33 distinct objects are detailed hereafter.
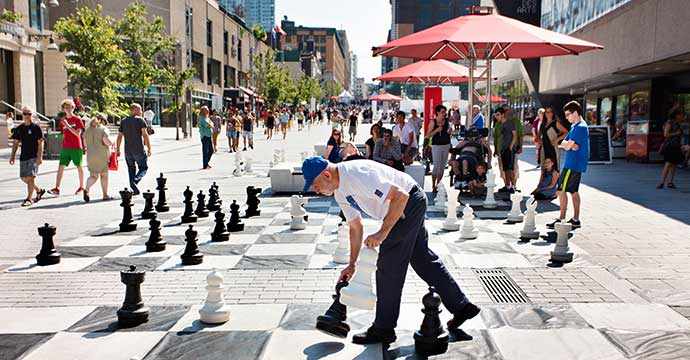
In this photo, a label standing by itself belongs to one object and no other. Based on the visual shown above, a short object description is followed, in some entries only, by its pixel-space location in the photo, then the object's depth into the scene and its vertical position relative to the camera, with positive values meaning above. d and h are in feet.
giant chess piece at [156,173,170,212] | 34.78 -4.39
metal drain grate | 18.44 -5.27
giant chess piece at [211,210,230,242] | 26.63 -4.73
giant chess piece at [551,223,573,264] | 22.49 -4.61
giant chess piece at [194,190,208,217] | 32.60 -4.45
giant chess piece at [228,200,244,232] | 28.91 -4.66
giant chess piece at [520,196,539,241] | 26.84 -4.46
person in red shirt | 39.40 -1.44
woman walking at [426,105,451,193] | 41.91 -1.07
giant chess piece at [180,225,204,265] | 22.70 -4.85
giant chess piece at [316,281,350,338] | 15.14 -4.93
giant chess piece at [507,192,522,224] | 30.99 -4.52
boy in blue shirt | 28.30 -1.31
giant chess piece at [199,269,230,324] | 16.11 -4.88
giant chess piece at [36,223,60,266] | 22.74 -4.98
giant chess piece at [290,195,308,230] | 29.30 -4.42
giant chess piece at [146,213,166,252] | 24.71 -4.78
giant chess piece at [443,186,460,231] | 28.86 -4.25
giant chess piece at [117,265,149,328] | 16.14 -4.90
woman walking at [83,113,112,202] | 38.11 -1.75
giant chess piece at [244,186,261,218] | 33.27 -4.35
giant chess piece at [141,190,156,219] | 30.40 -4.35
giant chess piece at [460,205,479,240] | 26.91 -4.53
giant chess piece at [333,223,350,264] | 22.65 -4.72
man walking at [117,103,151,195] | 39.78 -1.21
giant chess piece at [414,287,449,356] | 13.98 -4.74
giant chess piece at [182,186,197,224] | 31.27 -4.53
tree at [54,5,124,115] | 78.69 +8.50
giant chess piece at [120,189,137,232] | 28.91 -4.43
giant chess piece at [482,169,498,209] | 35.60 -4.00
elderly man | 13.01 -2.39
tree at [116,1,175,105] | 112.86 +16.74
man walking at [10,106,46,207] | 36.88 -1.53
